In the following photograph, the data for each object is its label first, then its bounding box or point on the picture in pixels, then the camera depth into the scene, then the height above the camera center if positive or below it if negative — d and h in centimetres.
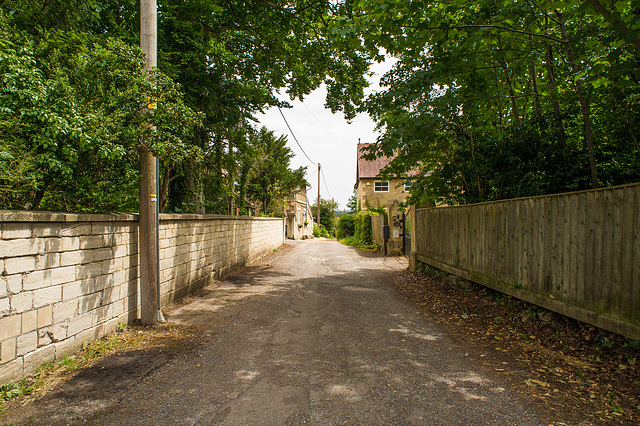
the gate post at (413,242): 1053 -99
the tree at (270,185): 2381 +182
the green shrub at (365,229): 1936 -107
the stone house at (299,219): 3497 -90
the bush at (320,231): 4441 -279
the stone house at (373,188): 3078 +201
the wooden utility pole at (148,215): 510 -6
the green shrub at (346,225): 2988 -129
